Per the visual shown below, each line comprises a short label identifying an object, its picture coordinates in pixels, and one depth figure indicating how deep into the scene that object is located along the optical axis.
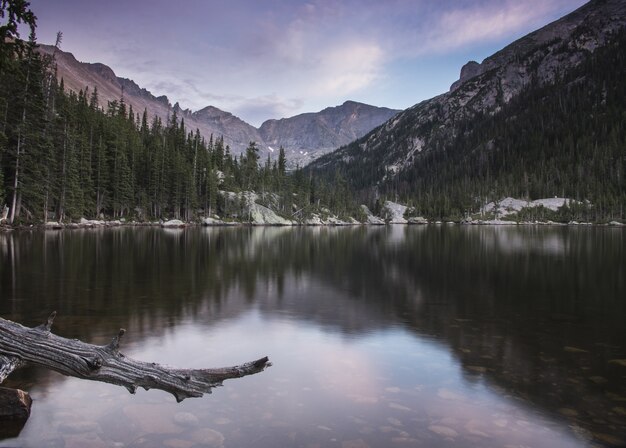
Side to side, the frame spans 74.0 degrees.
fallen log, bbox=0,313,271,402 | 6.69
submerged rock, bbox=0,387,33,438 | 7.19
